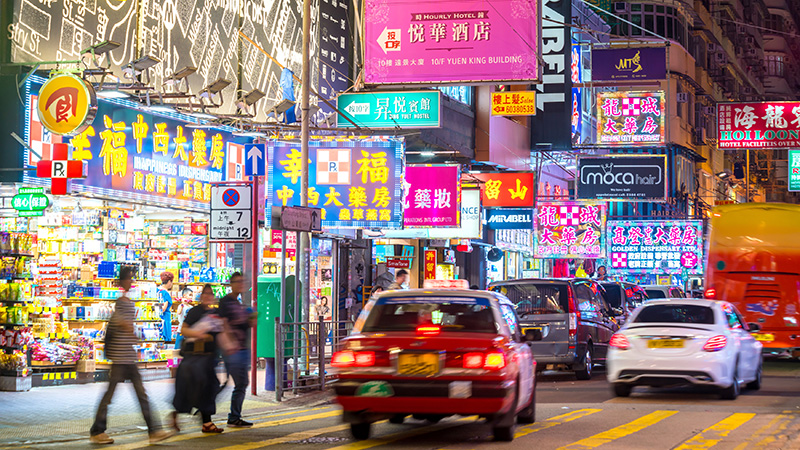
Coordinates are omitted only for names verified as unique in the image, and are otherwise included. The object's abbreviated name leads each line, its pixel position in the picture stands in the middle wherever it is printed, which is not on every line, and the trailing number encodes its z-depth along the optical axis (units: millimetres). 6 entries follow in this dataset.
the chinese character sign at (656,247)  45688
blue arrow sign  22078
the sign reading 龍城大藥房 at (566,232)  40875
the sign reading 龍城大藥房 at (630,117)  39500
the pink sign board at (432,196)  27219
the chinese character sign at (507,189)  33531
